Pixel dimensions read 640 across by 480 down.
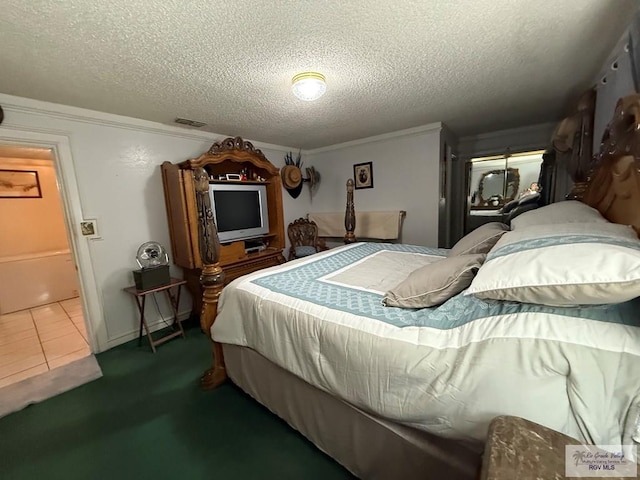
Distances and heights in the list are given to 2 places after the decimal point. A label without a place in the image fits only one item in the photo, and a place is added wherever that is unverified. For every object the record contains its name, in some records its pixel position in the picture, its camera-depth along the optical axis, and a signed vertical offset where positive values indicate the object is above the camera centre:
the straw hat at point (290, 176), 3.80 +0.44
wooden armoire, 2.52 +0.07
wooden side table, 2.27 -0.88
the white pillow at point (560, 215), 1.26 -0.13
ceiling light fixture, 1.70 +0.80
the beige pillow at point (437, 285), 1.12 -0.39
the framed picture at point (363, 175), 3.72 +0.39
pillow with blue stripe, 0.69 -0.23
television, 2.90 -0.02
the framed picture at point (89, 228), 2.23 -0.09
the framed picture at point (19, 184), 3.55 +0.53
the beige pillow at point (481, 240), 1.43 -0.27
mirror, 3.92 +0.10
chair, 3.94 -0.47
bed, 0.71 -0.51
